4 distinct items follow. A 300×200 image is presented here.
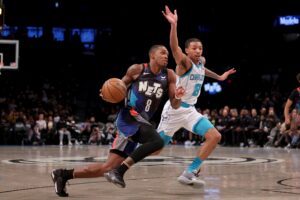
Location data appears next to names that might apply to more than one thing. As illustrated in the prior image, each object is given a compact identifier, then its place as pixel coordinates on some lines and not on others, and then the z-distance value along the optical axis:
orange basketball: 6.79
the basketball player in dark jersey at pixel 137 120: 6.82
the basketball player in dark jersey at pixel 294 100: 11.50
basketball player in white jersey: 8.22
